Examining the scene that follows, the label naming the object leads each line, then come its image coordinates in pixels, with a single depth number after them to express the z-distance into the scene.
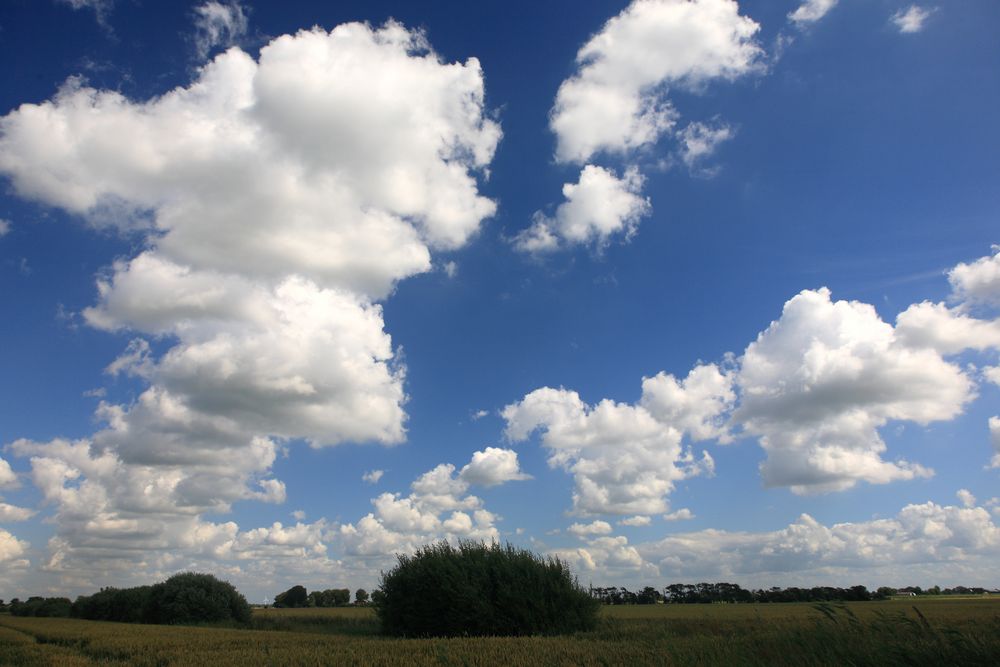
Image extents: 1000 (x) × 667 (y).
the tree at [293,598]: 133.62
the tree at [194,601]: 63.81
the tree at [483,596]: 37.88
